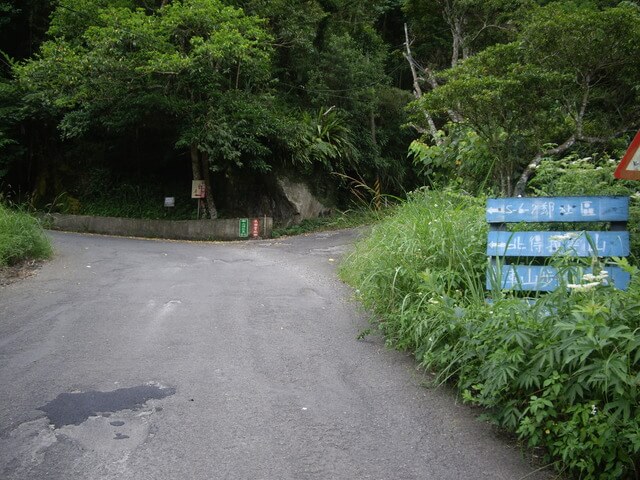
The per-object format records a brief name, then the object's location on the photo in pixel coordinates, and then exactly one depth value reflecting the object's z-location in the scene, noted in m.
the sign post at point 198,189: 20.03
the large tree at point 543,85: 8.17
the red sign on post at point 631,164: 4.21
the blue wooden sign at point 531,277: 5.20
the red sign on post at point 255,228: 19.30
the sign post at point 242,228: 19.12
